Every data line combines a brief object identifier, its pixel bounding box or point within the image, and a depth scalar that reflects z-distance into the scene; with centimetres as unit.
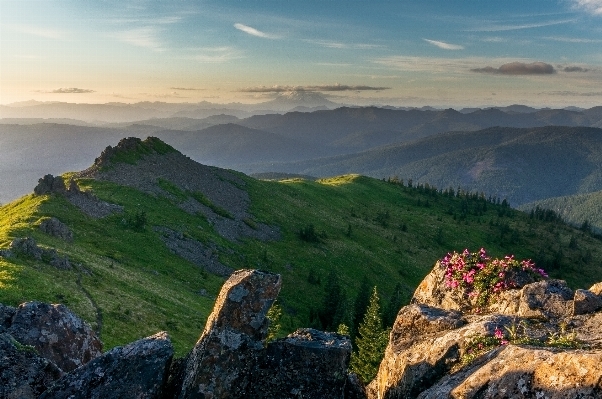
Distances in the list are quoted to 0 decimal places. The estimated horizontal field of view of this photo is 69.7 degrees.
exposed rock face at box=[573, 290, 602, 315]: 1616
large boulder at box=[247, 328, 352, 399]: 1462
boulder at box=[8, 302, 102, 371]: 1925
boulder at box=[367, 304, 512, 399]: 1483
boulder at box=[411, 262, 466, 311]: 2030
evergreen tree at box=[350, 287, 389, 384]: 4850
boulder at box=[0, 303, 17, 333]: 1930
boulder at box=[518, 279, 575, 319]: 1656
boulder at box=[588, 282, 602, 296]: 1738
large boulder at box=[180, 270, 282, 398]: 1433
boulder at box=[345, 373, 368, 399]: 1580
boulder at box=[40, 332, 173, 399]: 1436
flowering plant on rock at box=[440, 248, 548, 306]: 1958
